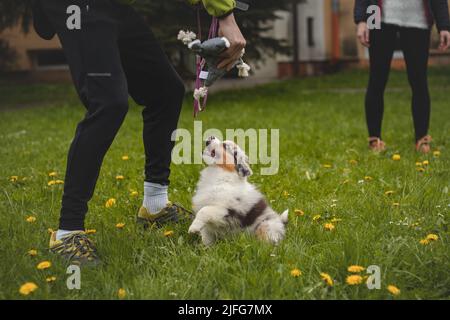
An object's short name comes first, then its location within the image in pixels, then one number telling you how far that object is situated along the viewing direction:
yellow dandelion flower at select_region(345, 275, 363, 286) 2.25
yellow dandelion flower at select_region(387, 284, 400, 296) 2.20
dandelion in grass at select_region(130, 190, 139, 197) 4.01
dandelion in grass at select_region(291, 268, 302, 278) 2.35
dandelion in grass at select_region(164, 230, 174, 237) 3.02
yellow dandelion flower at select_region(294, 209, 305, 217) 3.44
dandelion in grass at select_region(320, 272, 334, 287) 2.28
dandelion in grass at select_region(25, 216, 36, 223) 3.27
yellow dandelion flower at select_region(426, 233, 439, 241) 2.74
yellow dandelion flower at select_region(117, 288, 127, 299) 2.20
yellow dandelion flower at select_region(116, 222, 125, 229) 3.21
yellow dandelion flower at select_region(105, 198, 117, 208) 3.71
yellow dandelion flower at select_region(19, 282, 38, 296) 2.12
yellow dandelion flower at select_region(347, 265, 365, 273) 2.33
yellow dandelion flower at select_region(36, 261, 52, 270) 2.40
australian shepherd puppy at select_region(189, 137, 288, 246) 2.86
